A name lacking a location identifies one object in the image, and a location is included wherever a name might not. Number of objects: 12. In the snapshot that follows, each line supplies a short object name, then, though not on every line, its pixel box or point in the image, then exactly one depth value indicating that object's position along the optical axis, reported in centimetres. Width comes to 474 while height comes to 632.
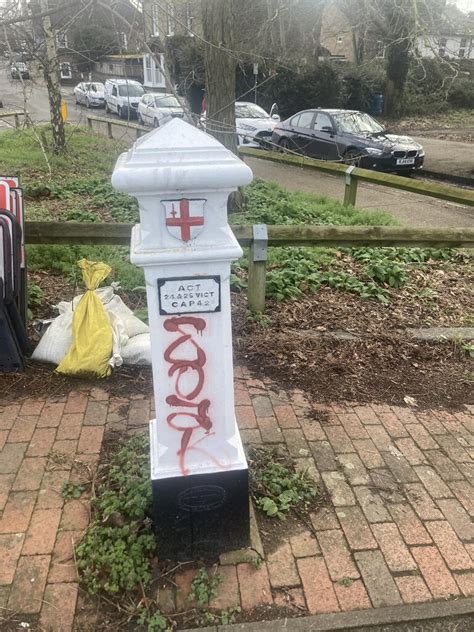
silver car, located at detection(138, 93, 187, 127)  1644
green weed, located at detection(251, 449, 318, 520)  266
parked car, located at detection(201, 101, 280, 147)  1573
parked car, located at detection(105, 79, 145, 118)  2445
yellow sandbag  366
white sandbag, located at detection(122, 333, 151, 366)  379
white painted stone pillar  193
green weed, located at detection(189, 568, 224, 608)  222
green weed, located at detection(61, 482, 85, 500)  272
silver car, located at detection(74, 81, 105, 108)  2744
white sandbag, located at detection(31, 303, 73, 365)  374
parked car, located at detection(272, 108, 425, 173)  1303
